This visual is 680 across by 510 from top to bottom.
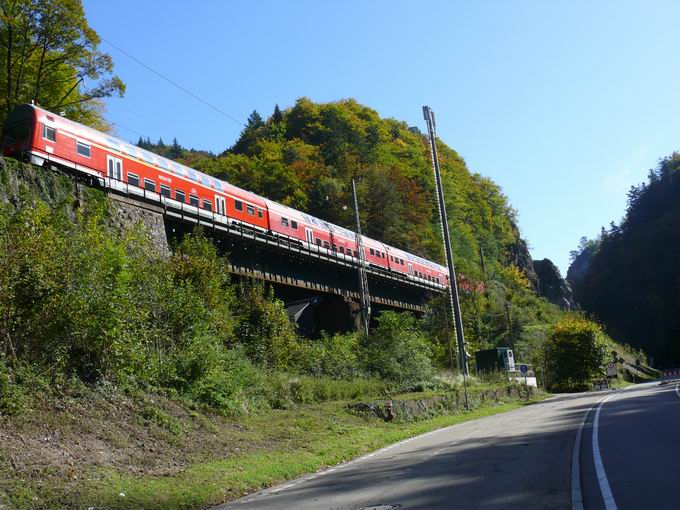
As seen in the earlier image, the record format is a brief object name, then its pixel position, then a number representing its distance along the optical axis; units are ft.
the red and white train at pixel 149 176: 78.59
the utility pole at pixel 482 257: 295.60
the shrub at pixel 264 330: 80.94
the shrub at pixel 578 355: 177.17
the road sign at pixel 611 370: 181.68
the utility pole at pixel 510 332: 188.98
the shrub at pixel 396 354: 100.58
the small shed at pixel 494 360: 159.12
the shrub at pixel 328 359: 88.12
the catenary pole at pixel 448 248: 106.04
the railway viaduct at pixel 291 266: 86.33
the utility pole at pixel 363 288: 120.47
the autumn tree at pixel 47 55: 103.76
